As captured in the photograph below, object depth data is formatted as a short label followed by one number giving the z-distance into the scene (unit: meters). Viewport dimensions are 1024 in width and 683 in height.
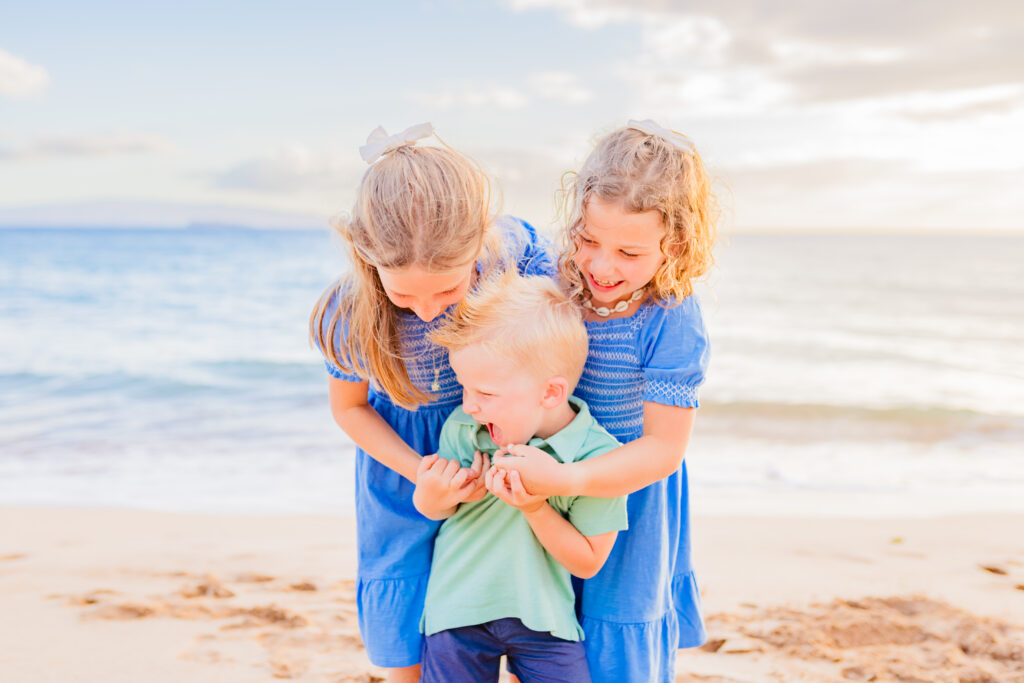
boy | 1.64
